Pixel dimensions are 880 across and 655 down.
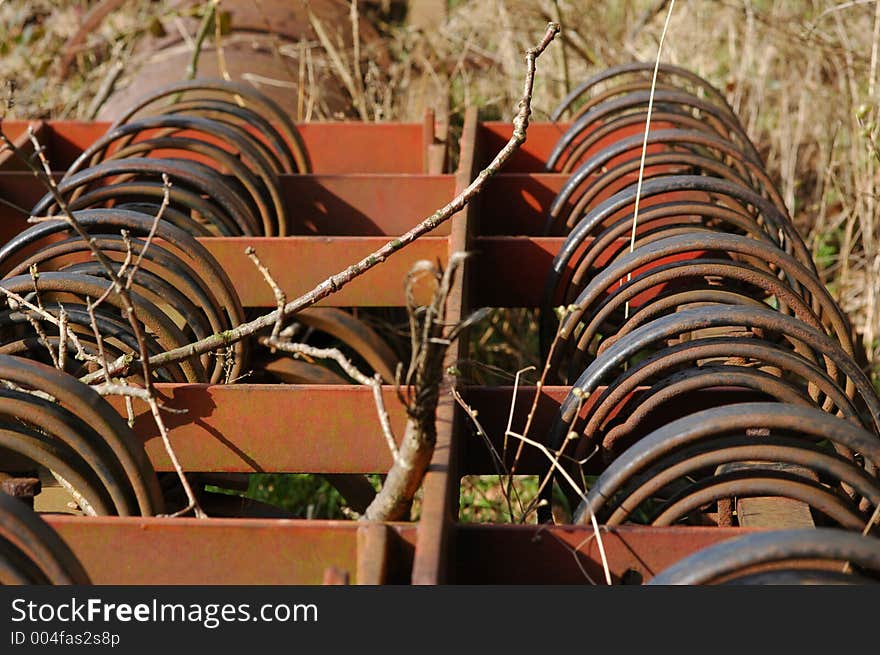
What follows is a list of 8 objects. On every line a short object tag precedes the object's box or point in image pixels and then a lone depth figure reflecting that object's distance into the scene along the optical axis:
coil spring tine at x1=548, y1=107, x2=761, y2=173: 8.12
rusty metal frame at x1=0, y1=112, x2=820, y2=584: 3.87
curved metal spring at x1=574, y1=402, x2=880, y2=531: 3.95
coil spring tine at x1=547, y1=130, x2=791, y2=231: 7.05
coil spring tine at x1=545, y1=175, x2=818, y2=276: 6.16
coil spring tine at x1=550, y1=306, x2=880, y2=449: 4.67
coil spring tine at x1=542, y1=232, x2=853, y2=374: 5.31
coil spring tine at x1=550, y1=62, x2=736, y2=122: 8.69
